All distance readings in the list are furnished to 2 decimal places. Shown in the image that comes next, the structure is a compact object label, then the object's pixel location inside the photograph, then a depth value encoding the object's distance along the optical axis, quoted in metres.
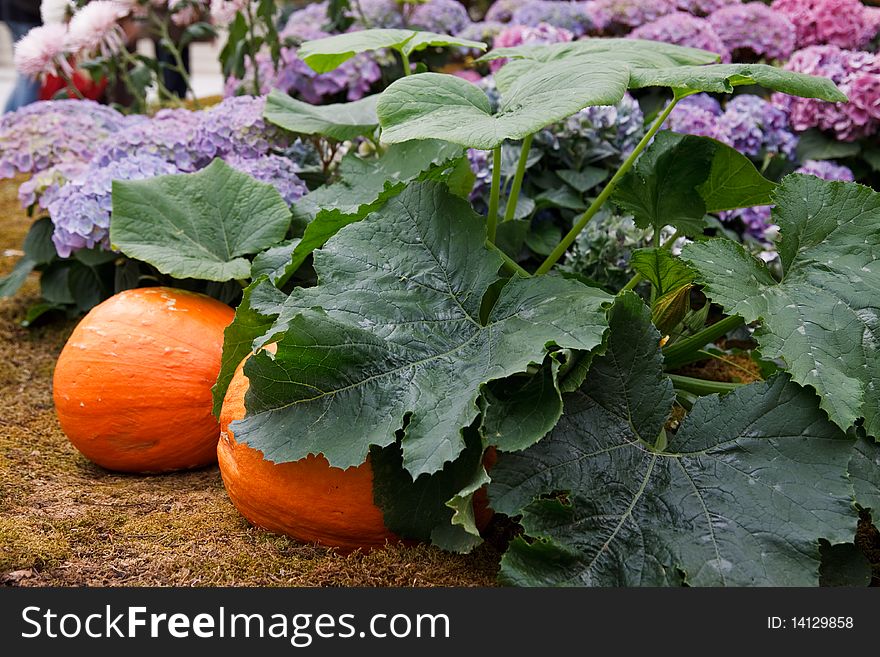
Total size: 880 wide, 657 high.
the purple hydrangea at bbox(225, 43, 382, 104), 2.69
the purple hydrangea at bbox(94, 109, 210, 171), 2.12
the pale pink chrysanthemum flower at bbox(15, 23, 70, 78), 2.62
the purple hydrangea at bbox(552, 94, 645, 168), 2.26
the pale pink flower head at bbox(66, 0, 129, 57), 2.64
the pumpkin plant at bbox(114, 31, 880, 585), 1.18
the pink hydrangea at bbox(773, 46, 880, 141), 2.43
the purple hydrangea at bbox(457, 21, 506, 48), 2.97
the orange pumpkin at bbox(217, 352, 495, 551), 1.37
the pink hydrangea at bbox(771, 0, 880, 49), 2.92
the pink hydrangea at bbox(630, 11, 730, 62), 2.72
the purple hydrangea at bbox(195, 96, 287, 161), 2.15
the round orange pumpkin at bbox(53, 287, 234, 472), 1.68
